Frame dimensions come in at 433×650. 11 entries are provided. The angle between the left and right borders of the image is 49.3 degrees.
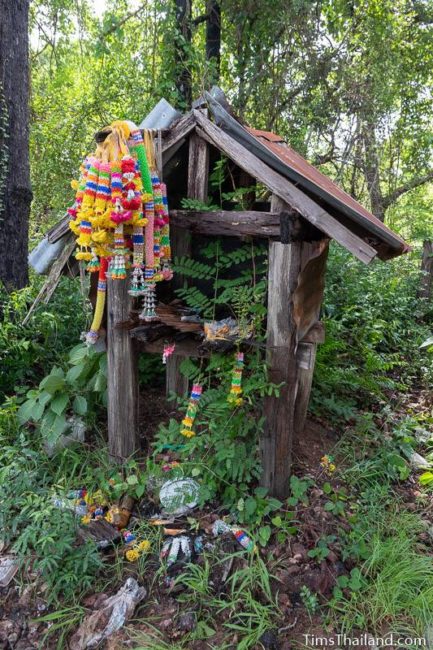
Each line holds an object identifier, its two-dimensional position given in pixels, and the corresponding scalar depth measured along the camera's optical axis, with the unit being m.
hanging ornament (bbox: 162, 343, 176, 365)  3.02
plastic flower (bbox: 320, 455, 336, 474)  3.47
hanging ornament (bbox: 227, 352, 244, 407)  2.79
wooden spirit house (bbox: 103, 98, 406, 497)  2.61
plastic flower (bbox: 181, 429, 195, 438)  2.86
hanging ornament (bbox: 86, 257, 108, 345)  2.80
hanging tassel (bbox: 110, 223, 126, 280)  2.49
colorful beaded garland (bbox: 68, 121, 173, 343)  2.40
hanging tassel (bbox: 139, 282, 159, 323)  2.71
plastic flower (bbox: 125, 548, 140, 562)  2.70
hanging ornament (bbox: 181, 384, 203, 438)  2.87
